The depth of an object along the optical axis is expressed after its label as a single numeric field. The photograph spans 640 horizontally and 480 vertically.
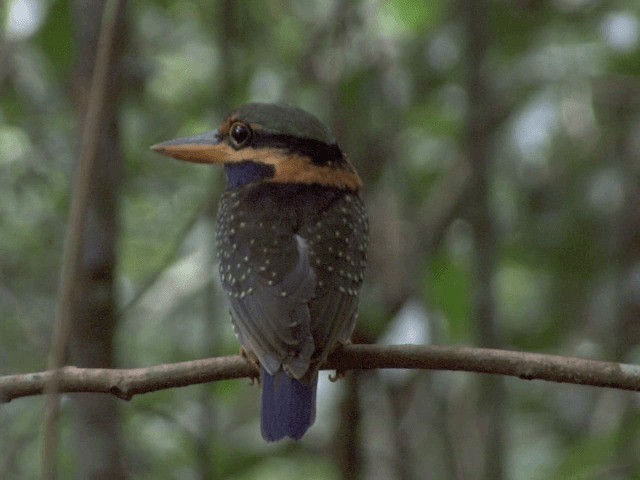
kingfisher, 4.78
